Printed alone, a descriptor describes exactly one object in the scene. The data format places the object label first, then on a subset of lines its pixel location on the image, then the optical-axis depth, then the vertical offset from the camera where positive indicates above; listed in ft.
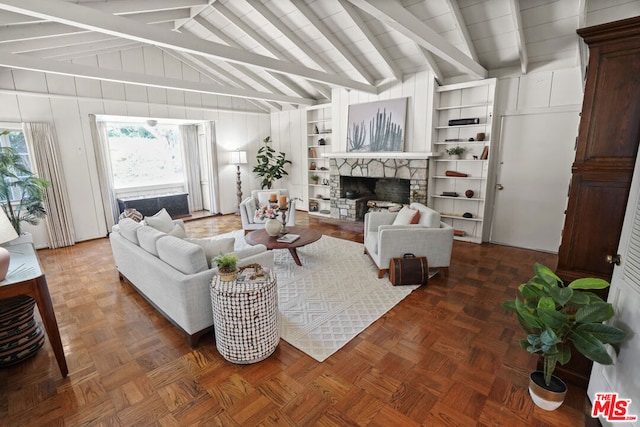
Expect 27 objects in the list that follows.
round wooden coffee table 12.35 -3.64
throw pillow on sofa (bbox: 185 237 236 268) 8.77 -2.67
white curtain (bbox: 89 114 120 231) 18.01 -1.01
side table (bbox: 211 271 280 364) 7.06 -3.85
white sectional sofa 7.80 -3.13
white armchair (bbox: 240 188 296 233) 17.30 -3.51
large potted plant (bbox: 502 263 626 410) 5.10 -3.12
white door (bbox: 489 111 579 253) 14.06 -1.41
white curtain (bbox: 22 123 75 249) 15.78 -1.23
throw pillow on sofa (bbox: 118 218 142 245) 10.38 -2.55
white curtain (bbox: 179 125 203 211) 25.20 -0.77
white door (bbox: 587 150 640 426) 4.83 -2.72
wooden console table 6.21 -2.69
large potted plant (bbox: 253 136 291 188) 24.64 -1.01
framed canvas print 17.75 +1.55
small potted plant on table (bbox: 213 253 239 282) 7.29 -2.71
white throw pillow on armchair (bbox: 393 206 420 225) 12.78 -2.77
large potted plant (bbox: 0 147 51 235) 12.96 -1.47
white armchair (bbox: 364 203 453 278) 11.65 -3.46
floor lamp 23.99 -0.25
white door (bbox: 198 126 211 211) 24.85 -1.13
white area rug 8.41 -4.94
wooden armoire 5.60 -0.10
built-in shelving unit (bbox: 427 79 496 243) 15.72 -0.50
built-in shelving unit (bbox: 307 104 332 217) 23.09 -0.42
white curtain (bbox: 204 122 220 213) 23.66 -0.68
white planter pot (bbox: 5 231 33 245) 9.75 -2.69
